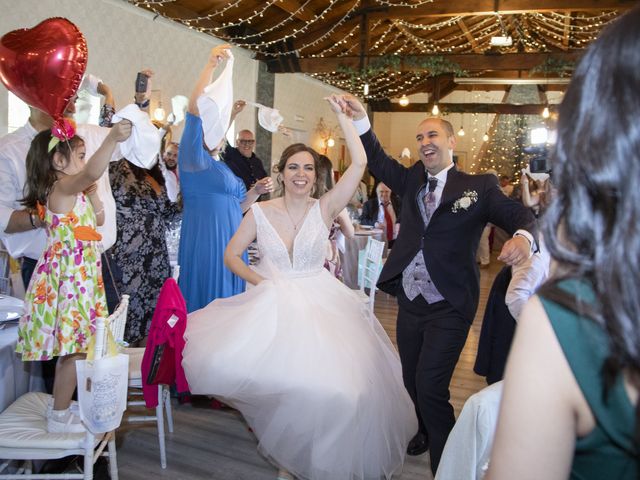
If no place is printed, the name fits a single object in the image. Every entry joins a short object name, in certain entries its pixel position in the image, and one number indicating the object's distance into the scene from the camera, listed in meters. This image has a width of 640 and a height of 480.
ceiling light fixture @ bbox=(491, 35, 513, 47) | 8.93
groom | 2.63
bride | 2.40
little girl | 2.22
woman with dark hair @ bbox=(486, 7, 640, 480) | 0.55
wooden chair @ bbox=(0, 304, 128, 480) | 1.96
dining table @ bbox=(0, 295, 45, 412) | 2.23
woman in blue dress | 3.58
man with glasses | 6.88
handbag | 1.78
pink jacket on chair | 2.65
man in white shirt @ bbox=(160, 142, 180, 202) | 3.88
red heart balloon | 2.46
